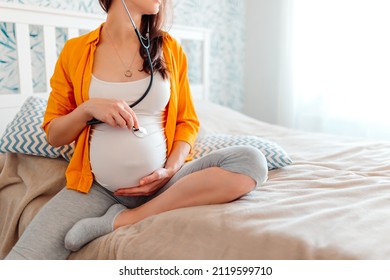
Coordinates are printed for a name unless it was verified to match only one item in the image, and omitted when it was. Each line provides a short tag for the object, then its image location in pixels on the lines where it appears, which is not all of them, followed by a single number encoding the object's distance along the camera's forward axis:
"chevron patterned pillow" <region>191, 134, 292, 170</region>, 1.24
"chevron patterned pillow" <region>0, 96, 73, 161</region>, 1.19
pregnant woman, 0.90
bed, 0.76
